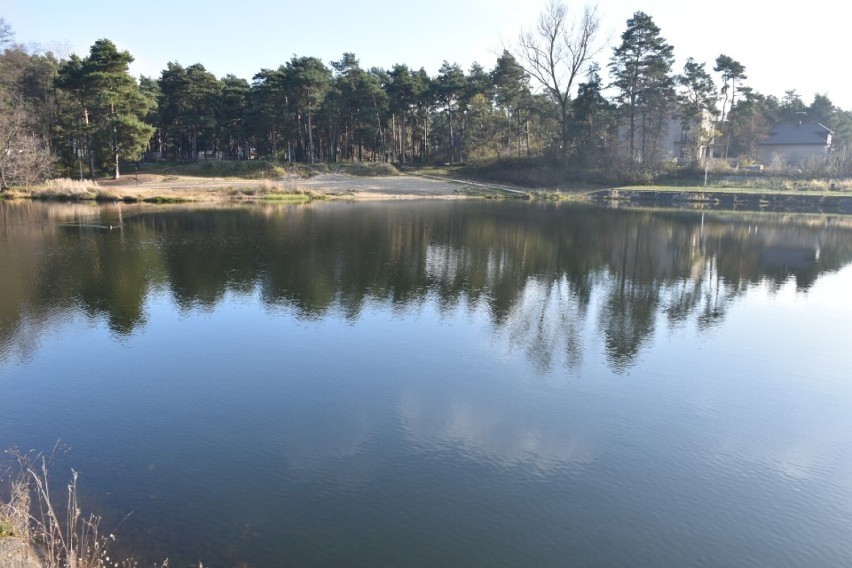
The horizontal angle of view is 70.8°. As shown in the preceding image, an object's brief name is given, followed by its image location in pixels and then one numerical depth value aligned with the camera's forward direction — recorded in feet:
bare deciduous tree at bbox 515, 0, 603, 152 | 180.65
